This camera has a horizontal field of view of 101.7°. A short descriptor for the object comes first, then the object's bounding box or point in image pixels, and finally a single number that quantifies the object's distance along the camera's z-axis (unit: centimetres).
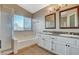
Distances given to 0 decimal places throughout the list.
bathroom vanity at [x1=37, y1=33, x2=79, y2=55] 182
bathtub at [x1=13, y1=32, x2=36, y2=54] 209
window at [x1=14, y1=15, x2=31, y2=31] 206
